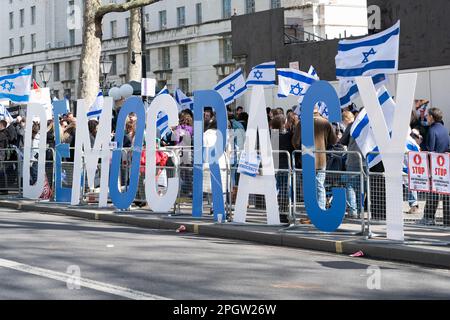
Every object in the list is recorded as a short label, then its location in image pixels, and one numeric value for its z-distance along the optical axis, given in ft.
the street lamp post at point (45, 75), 131.13
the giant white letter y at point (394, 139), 37.52
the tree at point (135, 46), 109.09
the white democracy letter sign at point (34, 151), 60.23
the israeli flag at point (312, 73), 62.64
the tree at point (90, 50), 82.74
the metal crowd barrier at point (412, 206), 38.58
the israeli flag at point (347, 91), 53.26
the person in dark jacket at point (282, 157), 44.75
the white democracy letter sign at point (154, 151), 50.96
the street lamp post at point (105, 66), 116.26
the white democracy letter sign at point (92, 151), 55.21
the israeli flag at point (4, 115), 76.24
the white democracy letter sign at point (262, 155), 44.65
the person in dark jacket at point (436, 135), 47.01
